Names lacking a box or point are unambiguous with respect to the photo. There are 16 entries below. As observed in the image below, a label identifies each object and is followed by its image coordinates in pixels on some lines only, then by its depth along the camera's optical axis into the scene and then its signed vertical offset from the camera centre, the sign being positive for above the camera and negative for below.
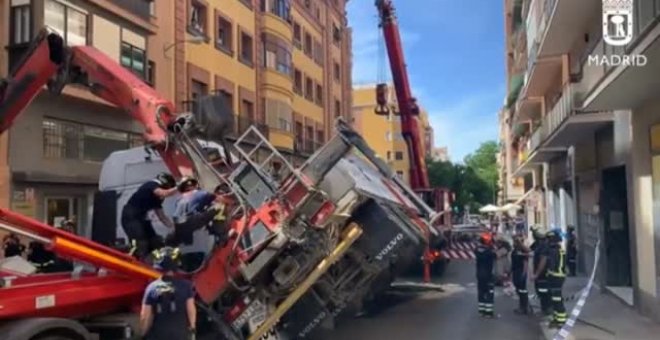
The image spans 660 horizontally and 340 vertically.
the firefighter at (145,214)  7.20 +0.01
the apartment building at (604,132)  9.79 +1.69
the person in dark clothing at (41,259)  8.01 -0.55
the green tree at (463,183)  64.06 +2.54
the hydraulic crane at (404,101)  19.94 +3.27
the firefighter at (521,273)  12.20 -1.19
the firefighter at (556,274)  10.23 -1.06
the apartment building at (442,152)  140.06 +12.45
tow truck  6.32 -0.21
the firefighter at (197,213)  7.02 +0.00
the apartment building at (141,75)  16.08 +4.76
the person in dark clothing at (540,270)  10.99 -1.02
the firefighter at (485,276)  11.84 -1.20
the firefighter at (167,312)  5.70 -0.83
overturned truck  7.15 -0.26
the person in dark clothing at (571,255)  18.14 -1.30
